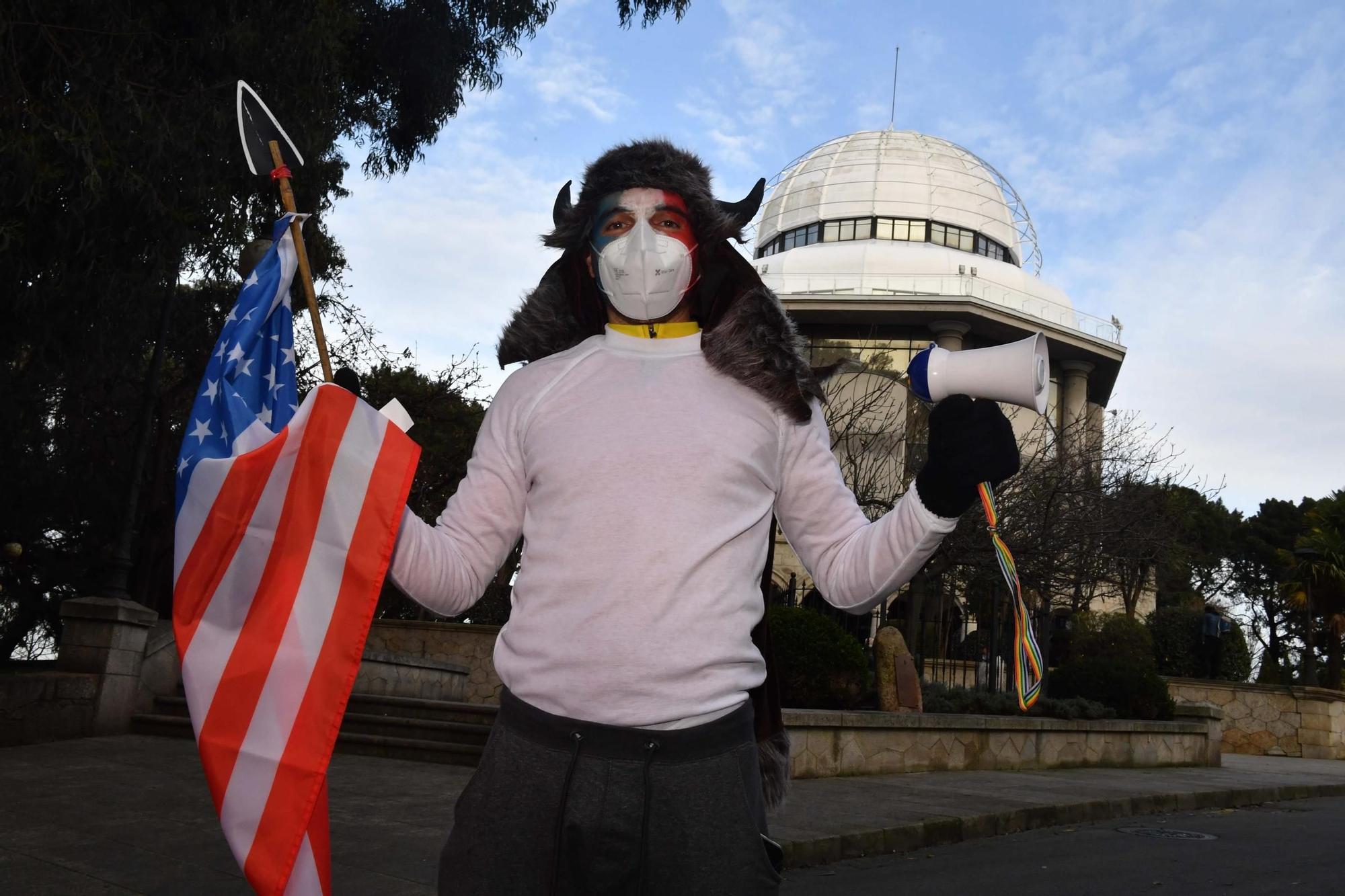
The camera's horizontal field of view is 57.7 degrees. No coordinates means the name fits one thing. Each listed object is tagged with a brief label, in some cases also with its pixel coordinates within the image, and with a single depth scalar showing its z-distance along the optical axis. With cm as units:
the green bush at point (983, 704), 1377
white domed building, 3806
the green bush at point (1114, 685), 1577
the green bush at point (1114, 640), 2094
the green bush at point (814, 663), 1147
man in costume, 216
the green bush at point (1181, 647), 2523
